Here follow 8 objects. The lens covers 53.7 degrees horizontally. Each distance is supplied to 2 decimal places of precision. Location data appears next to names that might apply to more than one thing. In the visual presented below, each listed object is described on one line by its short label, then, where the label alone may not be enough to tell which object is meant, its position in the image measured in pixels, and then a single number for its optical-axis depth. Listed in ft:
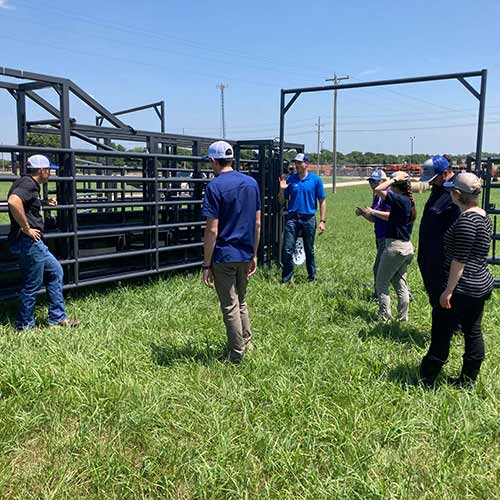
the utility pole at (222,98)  288.61
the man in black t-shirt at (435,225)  13.73
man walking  13.38
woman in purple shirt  19.10
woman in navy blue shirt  17.31
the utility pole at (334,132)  133.18
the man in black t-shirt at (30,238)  15.35
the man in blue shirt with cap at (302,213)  23.94
